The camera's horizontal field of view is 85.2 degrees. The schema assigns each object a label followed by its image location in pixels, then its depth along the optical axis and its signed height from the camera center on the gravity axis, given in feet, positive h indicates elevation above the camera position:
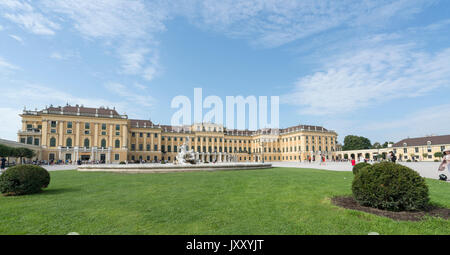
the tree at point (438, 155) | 171.34 -6.11
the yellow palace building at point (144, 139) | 179.83 +7.48
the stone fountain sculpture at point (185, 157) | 87.97 -3.70
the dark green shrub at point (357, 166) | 49.85 -4.16
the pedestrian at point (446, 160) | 37.81 -2.13
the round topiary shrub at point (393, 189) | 19.62 -3.49
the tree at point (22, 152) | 116.29 -2.48
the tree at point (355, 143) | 292.20 +4.28
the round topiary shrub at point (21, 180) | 28.91 -3.97
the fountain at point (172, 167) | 65.92 -5.94
